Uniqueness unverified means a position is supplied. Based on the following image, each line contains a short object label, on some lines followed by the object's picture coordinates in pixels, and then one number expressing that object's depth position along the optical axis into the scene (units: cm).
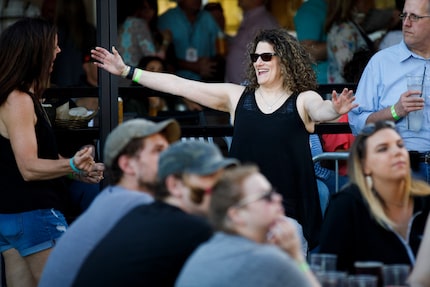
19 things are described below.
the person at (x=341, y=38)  1618
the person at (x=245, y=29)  1783
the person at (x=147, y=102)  1658
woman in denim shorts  1051
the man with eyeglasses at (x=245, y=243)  680
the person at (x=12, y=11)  1822
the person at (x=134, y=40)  1768
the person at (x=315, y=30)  1675
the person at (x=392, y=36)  1582
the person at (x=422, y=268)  822
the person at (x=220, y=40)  1868
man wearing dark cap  764
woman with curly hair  1091
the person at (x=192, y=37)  1838
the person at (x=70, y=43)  1812
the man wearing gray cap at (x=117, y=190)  844
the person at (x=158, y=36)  1820
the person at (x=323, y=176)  1290
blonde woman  872
